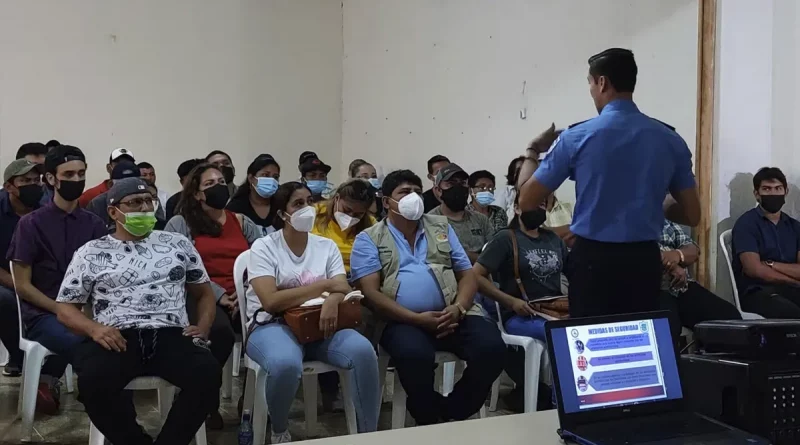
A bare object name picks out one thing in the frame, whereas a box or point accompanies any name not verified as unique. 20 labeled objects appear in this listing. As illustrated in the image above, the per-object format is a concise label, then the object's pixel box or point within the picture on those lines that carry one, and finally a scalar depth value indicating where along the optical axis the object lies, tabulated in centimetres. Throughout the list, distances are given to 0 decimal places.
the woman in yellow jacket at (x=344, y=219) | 364
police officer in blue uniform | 227
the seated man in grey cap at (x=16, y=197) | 370
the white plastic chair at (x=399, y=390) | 306
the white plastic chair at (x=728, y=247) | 405
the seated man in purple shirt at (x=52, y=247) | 304
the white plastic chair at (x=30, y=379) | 301
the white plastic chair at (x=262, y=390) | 290
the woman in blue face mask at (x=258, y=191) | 413
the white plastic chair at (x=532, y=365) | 328
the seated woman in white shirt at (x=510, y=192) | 487
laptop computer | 134
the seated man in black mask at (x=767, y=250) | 393
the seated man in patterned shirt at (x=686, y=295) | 363
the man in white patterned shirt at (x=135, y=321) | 257
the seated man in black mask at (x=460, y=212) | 403
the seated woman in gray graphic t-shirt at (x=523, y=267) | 344
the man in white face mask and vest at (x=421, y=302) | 297
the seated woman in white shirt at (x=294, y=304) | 280
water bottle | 294
